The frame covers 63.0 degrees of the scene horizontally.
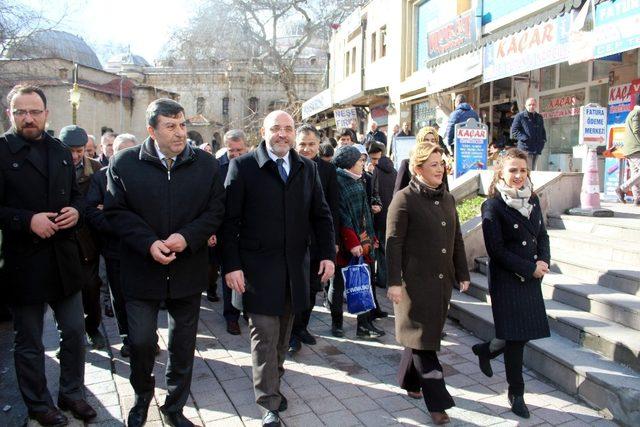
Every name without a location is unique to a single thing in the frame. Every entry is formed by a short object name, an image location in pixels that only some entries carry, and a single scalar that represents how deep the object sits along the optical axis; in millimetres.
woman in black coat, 3709
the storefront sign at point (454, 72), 12453
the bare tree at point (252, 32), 29062
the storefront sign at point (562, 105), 11516
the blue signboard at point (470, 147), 10094
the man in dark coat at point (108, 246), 4195
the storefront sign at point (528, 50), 9305
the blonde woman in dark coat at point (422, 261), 3650
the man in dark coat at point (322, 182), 4953
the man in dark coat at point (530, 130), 9219
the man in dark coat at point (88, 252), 4730
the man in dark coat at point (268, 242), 3467
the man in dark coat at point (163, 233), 3254
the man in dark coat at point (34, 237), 3408
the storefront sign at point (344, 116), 18125
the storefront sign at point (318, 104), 25350
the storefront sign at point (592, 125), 7168
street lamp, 20203
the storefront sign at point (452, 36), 14111
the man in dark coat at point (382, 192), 6141
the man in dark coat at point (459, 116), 10453
